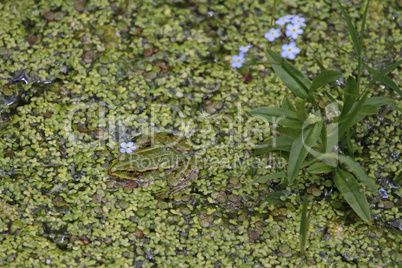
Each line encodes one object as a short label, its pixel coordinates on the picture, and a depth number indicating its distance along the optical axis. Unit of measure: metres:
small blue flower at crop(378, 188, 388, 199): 5.89
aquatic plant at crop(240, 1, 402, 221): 5.11
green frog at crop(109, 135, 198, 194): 6.03
